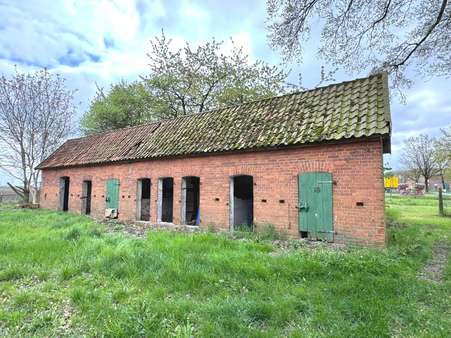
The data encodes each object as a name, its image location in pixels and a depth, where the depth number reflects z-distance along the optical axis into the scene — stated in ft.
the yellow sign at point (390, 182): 122.60
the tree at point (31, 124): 71.20
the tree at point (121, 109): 82.23
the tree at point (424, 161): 159.33
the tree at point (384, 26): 24.07
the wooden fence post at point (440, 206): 59.49
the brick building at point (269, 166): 27.04
